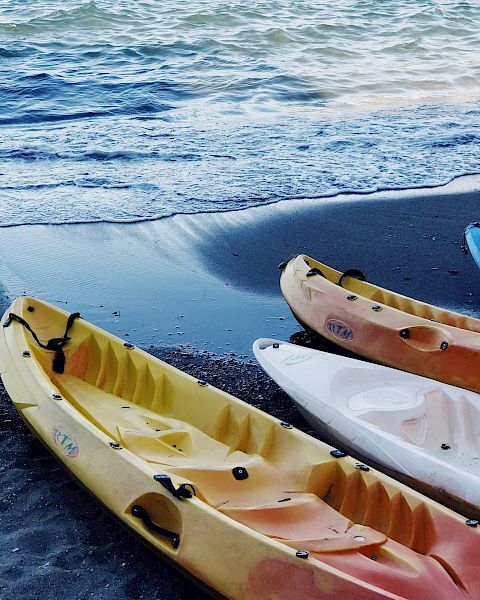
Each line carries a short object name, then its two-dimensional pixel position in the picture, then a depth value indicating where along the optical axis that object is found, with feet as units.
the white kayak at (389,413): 13.08
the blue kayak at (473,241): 21.29
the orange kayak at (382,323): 16.11
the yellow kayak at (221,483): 10.46
